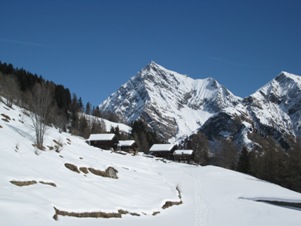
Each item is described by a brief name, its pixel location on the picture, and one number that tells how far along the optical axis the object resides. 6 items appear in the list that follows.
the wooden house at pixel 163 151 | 111.44
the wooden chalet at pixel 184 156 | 117.50
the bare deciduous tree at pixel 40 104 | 39.14
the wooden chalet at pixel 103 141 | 93.69
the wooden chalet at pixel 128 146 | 102.00
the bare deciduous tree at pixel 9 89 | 64.10
